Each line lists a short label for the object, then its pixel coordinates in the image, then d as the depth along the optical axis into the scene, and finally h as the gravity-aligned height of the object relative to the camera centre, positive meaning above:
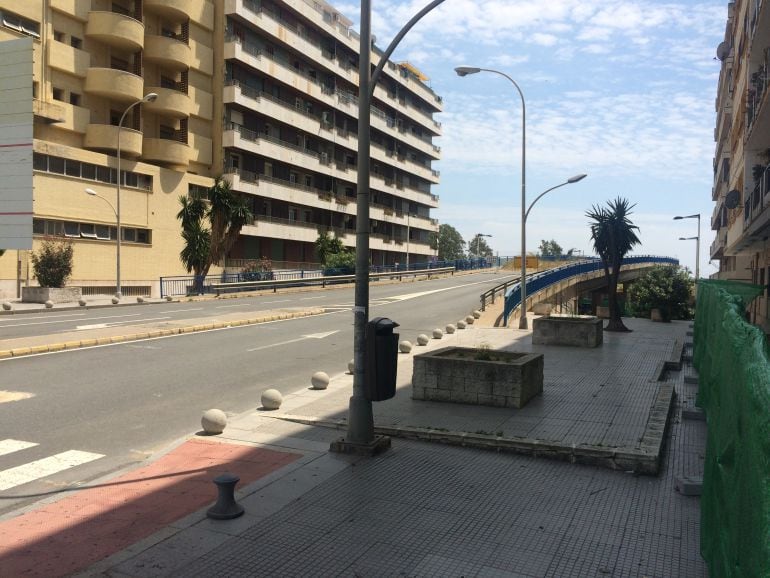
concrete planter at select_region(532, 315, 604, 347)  17.28 -1.57
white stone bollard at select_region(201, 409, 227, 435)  8.46 -2.01
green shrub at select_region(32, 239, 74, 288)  30.97 +0.02
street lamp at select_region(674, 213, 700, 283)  45.06 +2.12
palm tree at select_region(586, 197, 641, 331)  22.16 +1.28
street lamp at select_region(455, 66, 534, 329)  25.30 +4.03
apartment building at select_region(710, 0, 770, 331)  17.44 +4.21
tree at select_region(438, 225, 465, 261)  138.12 +6.21
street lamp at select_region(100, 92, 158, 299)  33.25 +1.55
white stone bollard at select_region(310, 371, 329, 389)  11.70 -2.01
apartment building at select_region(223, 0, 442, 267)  50.03 +12.64
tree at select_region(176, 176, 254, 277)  39.00 +2.76
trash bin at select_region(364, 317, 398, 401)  7.39 -1.05
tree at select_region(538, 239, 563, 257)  141.55 +5.82
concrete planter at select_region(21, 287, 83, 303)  30.73 -1.36
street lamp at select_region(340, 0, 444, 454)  7.59 +0.08
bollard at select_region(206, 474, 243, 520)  5.53 -2.02
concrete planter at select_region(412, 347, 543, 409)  9.67 -1.65
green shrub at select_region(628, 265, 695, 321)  27.23 -0.78
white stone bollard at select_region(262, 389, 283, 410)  9.87 -1.99
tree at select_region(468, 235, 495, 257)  169.12 +6.40
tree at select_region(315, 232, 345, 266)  54.94 +1.99
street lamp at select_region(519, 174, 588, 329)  23.07 +0.97
